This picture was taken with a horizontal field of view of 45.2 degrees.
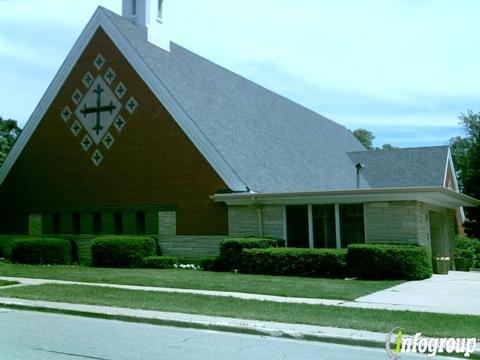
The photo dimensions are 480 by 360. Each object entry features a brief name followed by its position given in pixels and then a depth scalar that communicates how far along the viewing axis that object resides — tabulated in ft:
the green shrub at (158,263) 69.72
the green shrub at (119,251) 70.90
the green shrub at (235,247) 64.72
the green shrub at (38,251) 72.28
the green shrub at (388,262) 57.11
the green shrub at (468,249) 102.37
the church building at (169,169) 68.28
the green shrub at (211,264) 66.80
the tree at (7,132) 132.58
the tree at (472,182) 123.34
